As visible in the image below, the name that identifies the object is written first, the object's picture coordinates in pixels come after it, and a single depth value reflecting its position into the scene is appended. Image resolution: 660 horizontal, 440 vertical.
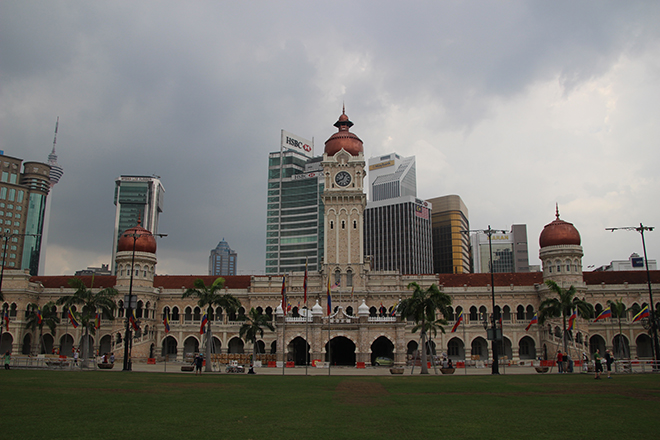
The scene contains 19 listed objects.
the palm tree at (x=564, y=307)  55.81
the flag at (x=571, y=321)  51.44
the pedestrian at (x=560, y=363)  42.34
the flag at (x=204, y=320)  49.56
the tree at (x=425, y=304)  48.53
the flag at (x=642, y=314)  49.41
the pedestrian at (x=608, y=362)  33.40
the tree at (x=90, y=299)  58.38
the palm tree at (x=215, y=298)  51.16
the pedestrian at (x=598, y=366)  32.54
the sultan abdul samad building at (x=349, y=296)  69.94
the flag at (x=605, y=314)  51.97
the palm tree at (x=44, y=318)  67.56
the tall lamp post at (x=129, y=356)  43.03
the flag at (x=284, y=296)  53.53
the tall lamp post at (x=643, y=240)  44.12
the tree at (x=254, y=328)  62.06
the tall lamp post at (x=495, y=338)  41.88
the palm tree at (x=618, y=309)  62.01
